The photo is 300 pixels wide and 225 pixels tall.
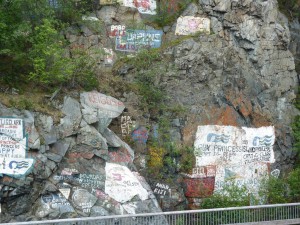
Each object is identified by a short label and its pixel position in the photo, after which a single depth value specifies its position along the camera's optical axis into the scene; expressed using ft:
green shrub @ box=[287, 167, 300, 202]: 60.90
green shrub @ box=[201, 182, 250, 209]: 56.24
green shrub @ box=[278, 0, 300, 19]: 80.02
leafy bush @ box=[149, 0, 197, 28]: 70.18
